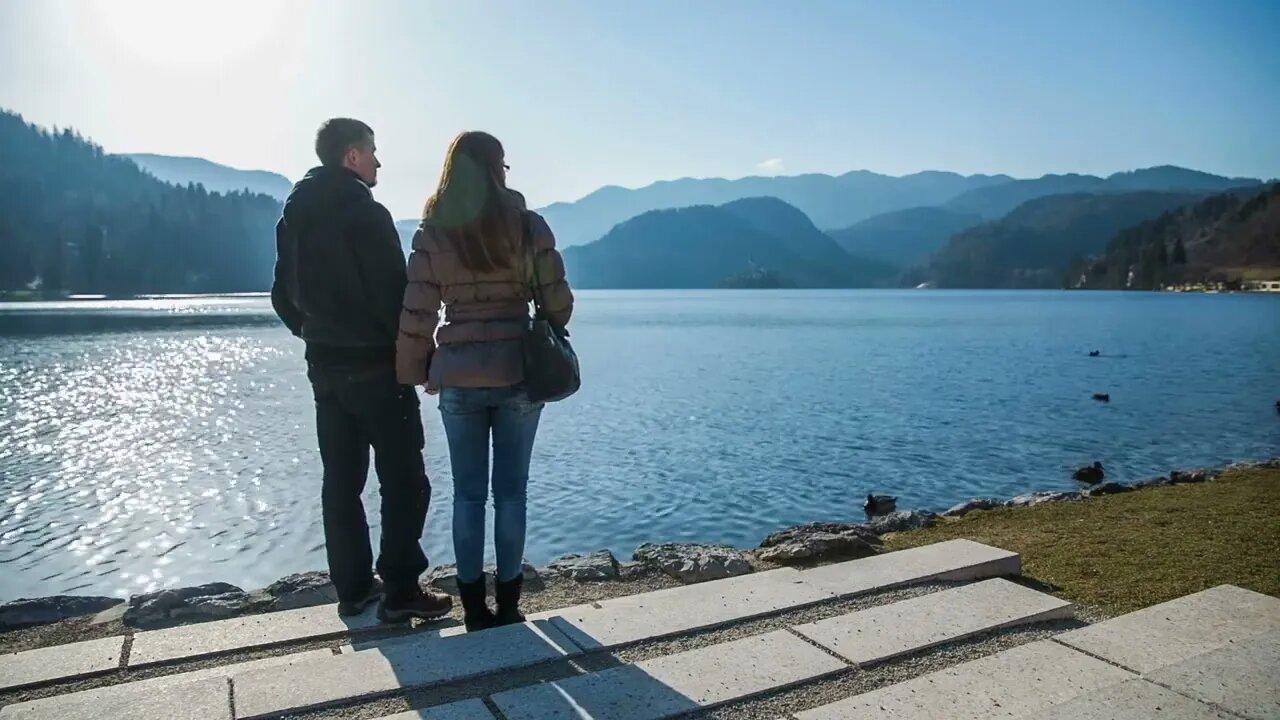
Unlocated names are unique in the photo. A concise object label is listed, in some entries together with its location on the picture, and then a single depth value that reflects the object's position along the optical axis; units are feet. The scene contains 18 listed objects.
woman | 14.85
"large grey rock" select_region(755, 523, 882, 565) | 22.21
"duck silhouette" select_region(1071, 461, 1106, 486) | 56.49
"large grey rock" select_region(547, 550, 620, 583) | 21.34
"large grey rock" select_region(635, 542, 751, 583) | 21.29
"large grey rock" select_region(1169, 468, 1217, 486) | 45.70
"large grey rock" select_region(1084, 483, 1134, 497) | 43.14
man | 16.51
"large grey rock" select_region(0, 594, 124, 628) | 19.42
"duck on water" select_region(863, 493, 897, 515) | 47.57
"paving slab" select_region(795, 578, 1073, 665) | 14.85
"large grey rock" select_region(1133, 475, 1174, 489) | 44.85
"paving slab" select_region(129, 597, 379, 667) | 15.14
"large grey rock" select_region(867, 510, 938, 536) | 32.76
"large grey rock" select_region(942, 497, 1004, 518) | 40.64
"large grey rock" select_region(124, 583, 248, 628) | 18.04
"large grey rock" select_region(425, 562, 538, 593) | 21.15
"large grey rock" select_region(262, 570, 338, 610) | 19.57
